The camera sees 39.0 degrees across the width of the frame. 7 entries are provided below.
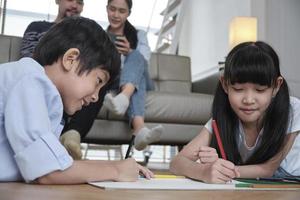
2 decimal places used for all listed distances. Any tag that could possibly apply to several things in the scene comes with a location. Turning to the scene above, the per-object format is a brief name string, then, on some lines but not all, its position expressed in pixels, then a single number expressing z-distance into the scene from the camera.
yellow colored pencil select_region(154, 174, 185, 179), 0.80
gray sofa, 1.90
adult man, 1.77
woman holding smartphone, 1.62
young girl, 0.92
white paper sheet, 0.59
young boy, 0.59
